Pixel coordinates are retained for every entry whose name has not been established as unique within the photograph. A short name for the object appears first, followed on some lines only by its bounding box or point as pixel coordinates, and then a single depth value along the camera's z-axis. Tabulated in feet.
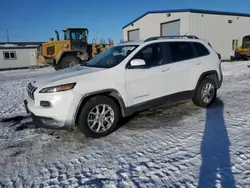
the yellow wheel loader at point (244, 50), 67.50
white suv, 11.30
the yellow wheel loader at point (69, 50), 47.79
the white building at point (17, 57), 81.66
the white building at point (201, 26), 61.93
